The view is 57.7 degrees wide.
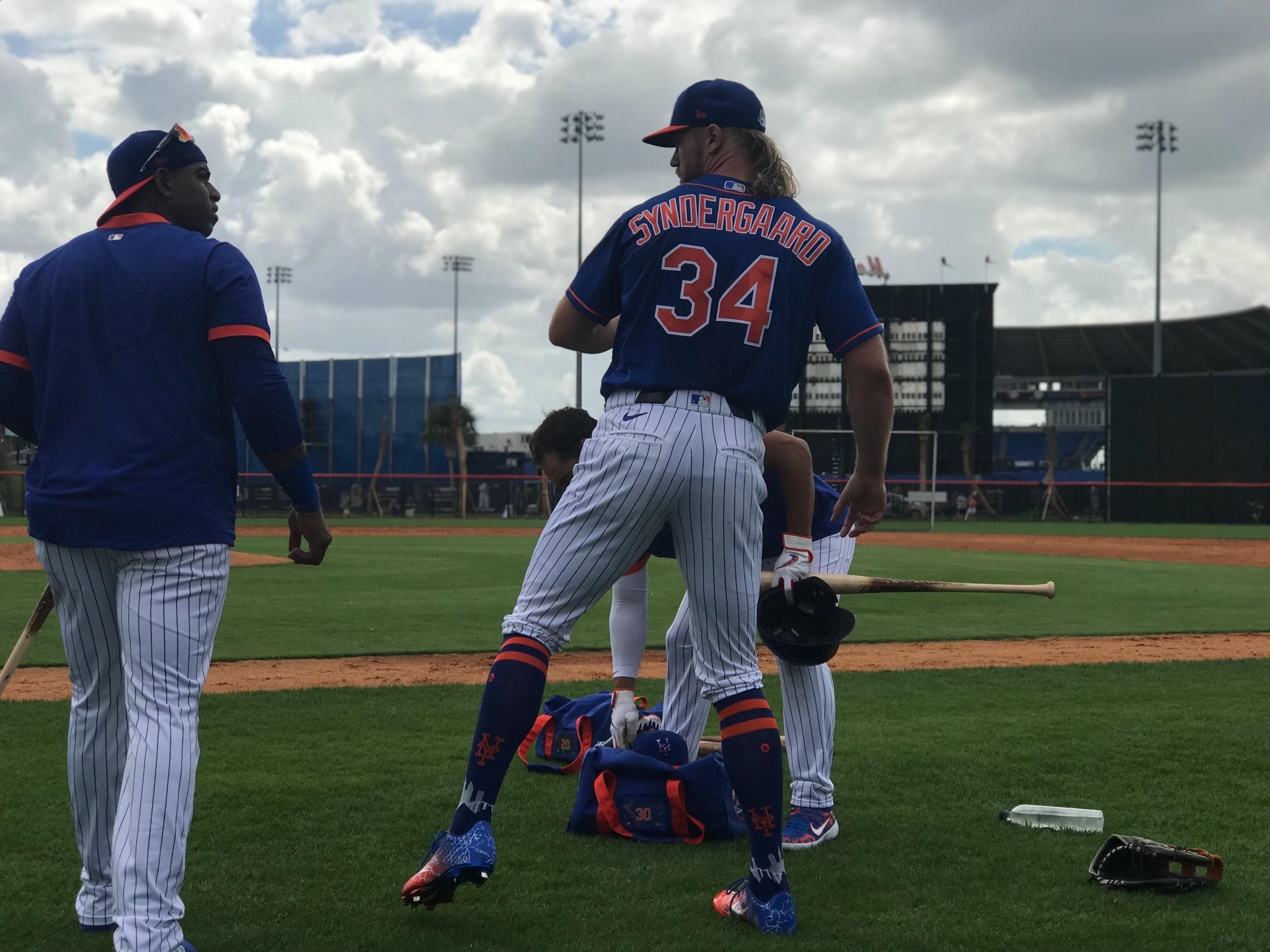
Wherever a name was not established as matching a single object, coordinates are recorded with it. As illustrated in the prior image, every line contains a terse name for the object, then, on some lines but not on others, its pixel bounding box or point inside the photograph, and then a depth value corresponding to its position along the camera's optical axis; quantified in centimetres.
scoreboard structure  4306
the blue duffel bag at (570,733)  454
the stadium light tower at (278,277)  6731
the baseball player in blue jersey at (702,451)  272
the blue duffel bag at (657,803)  356
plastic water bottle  363
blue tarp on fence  5456
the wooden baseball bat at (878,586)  331
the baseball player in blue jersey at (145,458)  239
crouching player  352
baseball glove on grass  307
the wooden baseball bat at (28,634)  304
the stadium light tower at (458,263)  6412
